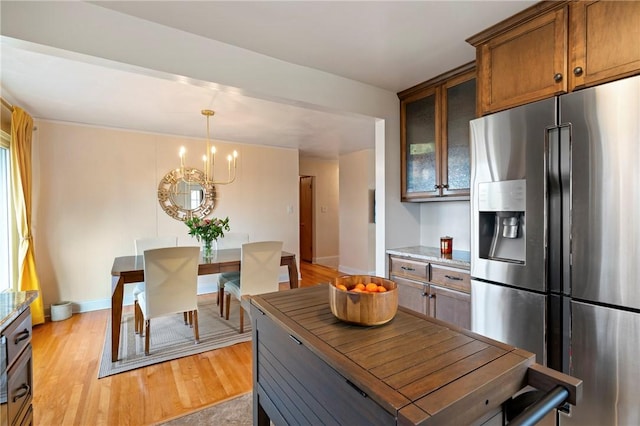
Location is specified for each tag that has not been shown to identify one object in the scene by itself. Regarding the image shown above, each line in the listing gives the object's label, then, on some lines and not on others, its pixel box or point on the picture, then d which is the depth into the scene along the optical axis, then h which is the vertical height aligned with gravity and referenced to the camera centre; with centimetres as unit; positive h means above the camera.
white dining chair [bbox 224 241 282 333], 311 -64
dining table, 256 -57
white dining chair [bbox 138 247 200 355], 262 -65
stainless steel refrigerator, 133 -17
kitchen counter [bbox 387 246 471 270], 223 -40
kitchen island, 68 -42
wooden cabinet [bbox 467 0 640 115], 136 +81
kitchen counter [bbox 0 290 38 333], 111 -38
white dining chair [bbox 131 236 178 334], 316 -42
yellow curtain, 302 +19
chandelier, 417 +59
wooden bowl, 102 -34
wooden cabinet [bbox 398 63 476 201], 237 +62
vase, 336 -46
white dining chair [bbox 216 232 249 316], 365 -49
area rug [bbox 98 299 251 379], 257 -128
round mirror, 432 +23
